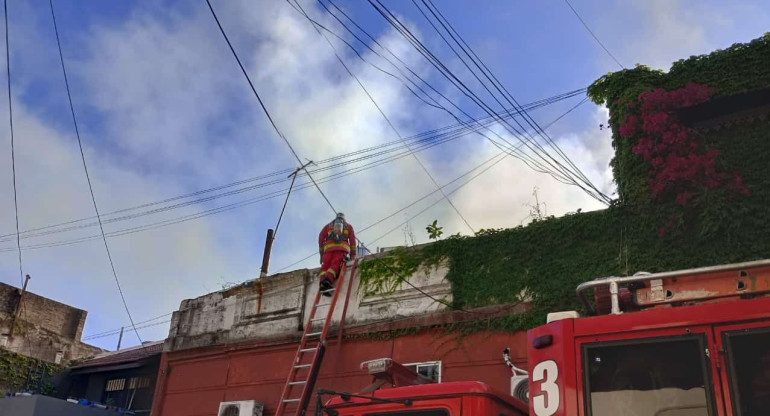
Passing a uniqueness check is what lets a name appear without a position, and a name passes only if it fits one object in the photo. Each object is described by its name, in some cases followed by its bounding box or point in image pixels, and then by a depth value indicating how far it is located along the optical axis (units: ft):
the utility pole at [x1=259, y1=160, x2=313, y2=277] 67.71
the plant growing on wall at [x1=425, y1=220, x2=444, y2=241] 41.98
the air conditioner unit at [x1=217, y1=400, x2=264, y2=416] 40.57
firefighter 43.21
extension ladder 38.27
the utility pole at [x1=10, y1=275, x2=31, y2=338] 75.01
